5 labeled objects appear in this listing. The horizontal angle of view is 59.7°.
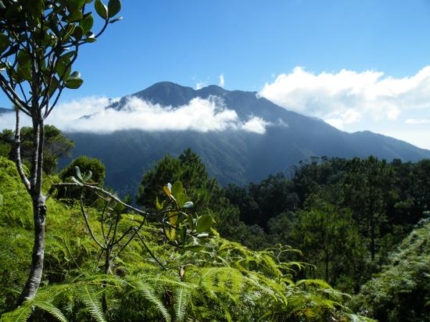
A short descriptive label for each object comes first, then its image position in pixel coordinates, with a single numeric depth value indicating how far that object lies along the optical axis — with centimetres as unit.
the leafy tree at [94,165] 1652
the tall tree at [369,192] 3188
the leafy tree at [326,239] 2219
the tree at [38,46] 136
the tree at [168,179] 1910
